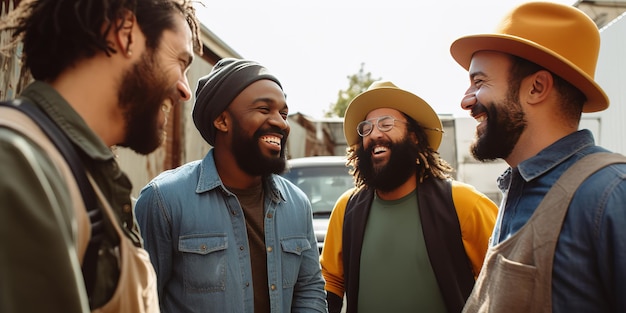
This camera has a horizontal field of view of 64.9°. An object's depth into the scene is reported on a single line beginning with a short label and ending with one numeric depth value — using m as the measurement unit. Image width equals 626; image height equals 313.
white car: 6.63
